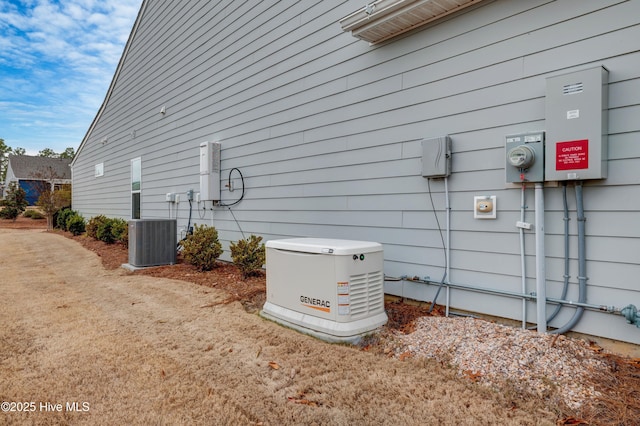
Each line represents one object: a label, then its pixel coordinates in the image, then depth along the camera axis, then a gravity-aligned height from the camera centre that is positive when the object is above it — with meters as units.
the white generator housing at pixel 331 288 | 2.75 -0.63
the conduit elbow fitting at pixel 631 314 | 2.16 -0.63
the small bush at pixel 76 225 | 12.38 -0.57
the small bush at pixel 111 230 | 8.84 -0.55
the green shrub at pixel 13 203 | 20.21 +0.31
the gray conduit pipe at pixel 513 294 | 2.33 -0.65
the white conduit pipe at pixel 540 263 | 2.56 -0.38
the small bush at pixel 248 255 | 4.94 -0.64
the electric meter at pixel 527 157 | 2.54 +0.39
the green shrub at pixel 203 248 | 5.71 -0.64
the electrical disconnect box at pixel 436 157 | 3.14 +0.48
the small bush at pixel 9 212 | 20.14 -0.21
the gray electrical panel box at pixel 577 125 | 2.29 +0.57
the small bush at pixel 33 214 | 21.43 -0.34
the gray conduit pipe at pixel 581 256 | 2.43 -0.31
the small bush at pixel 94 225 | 10.23 -0.48
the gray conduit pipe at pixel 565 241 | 2.52 -0.21
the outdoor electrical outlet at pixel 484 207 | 2.89 +0.03
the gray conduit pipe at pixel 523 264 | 2.70 -0.41
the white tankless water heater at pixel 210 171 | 6.30 +0.70
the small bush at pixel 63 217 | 14.43 -0.35
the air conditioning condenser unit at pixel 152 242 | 6.17 -0.58
